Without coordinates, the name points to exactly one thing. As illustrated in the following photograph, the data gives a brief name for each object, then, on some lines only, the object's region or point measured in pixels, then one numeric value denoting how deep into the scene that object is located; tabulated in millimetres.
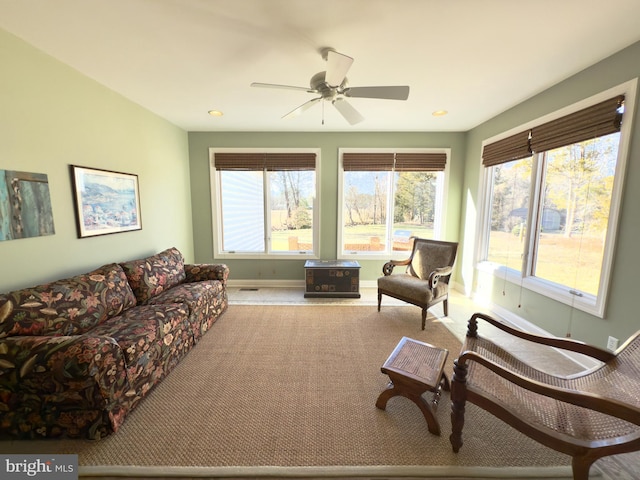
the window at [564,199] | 2055
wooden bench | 1544
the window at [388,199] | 4102
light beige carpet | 1364
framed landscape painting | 2316
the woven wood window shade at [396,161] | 4086
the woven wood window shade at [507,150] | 2842
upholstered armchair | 2949
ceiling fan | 1716
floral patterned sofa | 1385
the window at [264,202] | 4125
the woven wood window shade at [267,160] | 4109
